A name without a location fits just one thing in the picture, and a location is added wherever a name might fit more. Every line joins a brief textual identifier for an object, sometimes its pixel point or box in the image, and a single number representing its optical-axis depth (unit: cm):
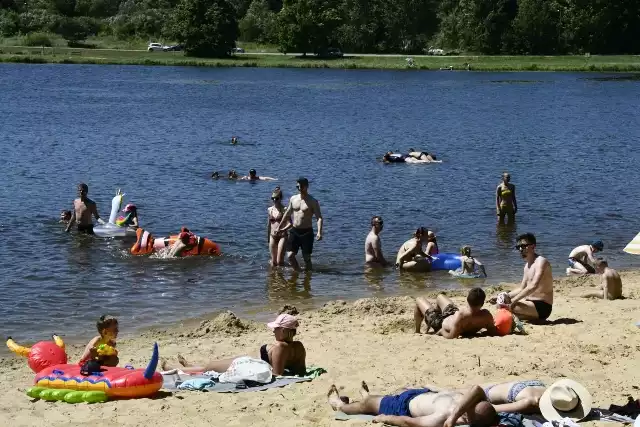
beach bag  1086
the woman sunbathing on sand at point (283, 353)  1105
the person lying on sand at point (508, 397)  899
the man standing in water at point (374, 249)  1909
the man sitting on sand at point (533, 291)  1331
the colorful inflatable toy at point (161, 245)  1994
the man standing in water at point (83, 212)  2156
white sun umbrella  1380
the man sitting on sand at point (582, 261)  1831
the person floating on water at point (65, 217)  2330
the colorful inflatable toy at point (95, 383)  1049
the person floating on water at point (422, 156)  3575
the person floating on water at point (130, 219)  2188
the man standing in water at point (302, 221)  1761
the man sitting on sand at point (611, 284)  1514
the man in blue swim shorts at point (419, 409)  902
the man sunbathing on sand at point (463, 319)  1248
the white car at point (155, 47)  11000
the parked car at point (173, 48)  11162
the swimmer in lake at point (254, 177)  3058
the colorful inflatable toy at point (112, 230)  2154
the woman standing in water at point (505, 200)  2391
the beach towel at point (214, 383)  1079
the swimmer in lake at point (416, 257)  1875
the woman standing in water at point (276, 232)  1845
